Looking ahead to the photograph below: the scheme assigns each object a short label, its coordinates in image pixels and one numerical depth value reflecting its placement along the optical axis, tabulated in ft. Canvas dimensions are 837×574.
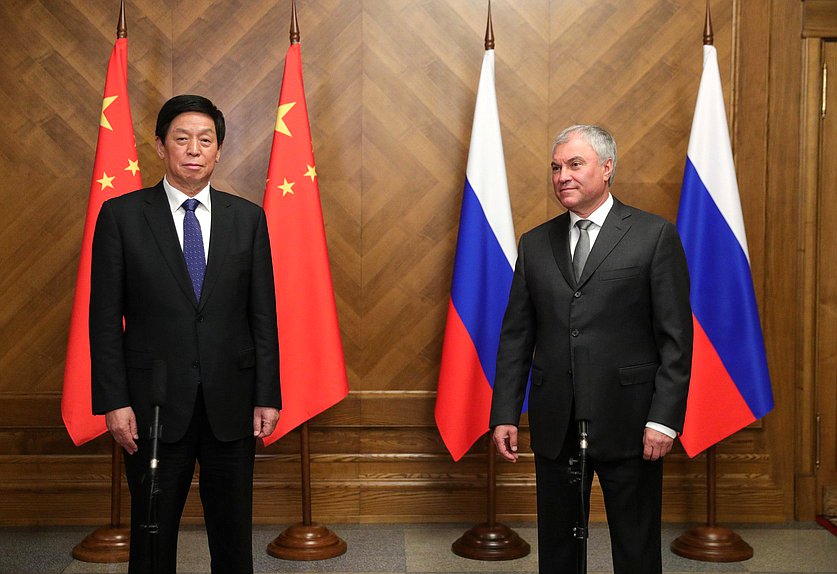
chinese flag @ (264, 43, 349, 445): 12.70
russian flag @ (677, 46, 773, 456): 12.79
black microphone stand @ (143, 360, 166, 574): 6.72
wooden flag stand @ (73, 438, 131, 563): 12.75
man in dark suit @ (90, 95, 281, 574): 8.60
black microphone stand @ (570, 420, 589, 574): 6.97
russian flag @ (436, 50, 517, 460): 12.97
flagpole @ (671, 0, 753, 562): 13.01
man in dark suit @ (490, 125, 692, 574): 8.63
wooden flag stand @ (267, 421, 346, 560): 12.89
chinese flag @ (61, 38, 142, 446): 12.39
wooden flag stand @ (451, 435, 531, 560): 12.97
